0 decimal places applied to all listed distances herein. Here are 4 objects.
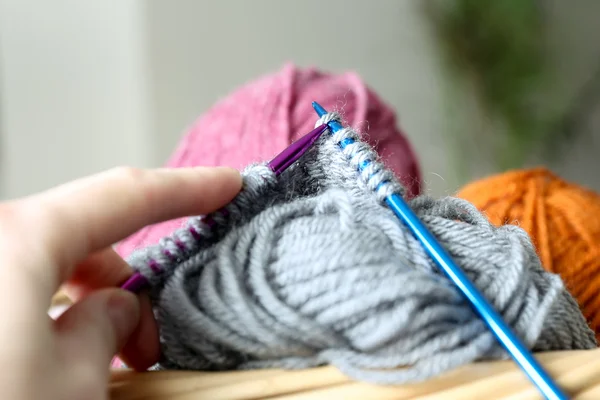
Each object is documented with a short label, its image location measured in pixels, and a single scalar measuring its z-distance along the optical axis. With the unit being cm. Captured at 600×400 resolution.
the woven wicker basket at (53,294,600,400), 33
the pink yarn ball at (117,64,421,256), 74
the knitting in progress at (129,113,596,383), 34
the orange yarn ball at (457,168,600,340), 61
